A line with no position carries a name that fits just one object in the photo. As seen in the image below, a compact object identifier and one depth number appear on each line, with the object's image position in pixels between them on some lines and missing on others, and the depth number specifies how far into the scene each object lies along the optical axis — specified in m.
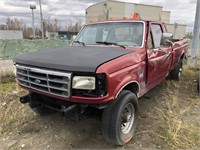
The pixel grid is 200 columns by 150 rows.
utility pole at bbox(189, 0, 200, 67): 6.40
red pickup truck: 1.86
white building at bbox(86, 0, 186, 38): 22.05
